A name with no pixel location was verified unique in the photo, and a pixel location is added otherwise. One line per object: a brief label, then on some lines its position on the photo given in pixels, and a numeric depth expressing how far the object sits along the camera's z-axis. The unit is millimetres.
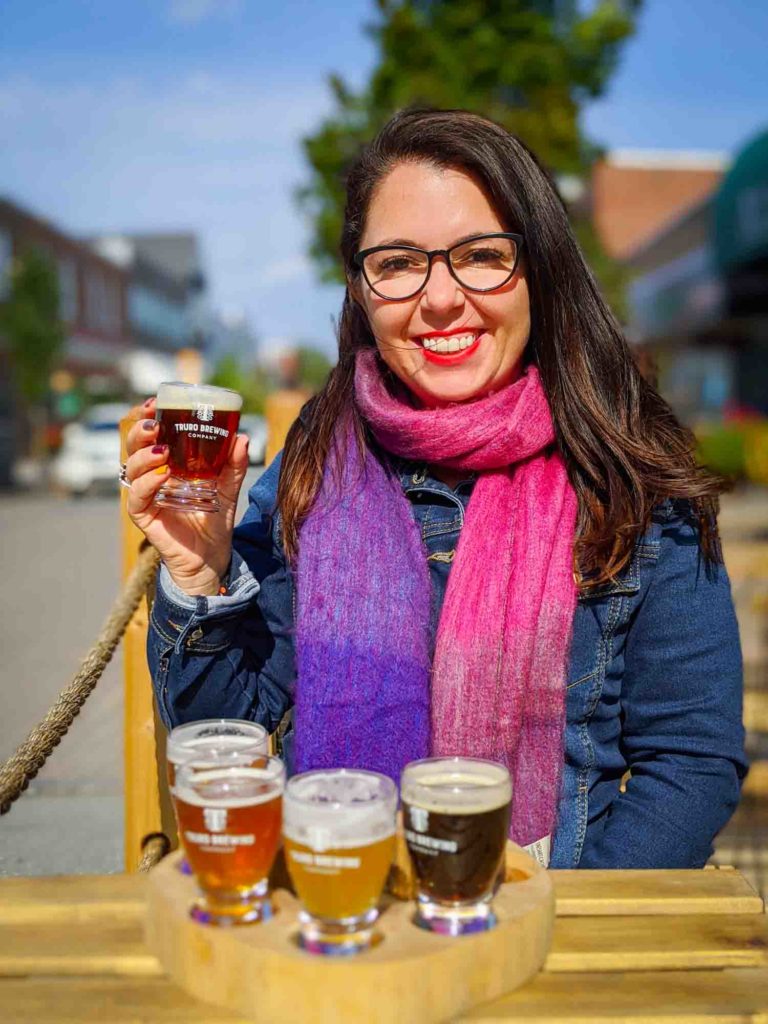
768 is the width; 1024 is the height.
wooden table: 1133
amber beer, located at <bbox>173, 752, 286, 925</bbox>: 1189
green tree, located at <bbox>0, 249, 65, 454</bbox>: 29891
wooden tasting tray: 1092
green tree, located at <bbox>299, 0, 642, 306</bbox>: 13164
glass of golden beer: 1127
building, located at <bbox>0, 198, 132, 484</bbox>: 34906
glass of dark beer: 1195
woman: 1976
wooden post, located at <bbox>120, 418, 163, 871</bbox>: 2465
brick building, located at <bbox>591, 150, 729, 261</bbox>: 43625
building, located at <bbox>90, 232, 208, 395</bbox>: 47281
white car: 18531
